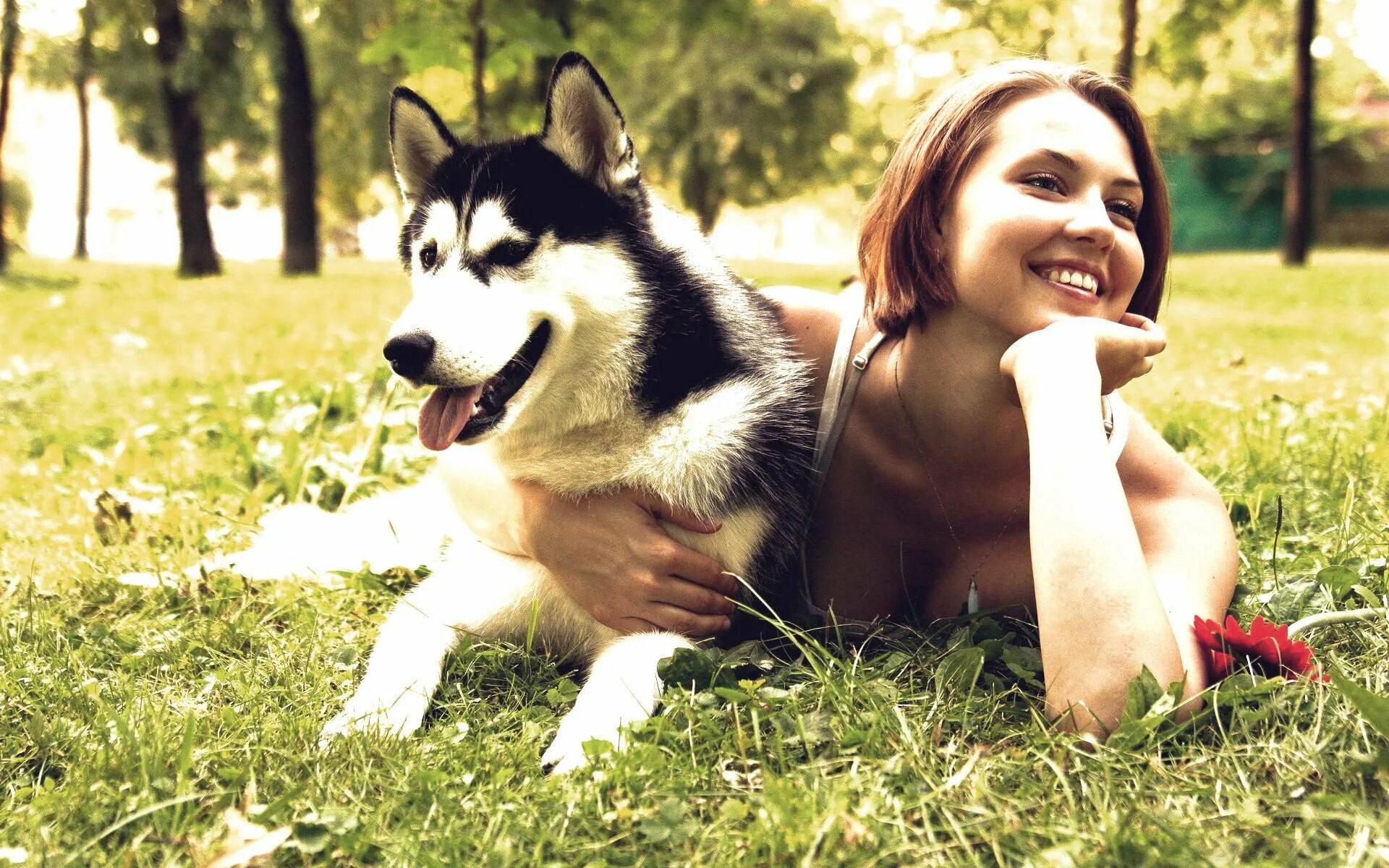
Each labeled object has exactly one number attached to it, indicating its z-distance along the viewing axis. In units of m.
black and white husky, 2.03
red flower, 1.78
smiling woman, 1.77
